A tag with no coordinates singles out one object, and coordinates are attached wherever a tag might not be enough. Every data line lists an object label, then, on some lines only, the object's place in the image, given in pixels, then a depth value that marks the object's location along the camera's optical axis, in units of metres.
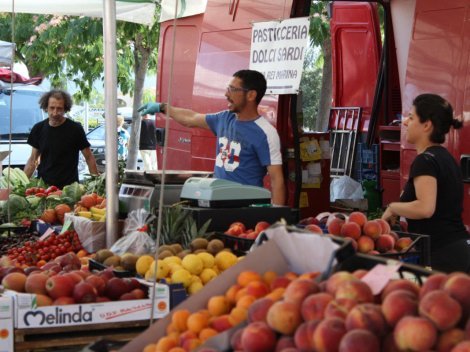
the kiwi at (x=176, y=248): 4.07
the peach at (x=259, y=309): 2.37
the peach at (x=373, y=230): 4.02
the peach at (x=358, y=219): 4.09
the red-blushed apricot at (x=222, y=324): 2.62
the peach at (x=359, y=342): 1.99
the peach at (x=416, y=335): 2.01
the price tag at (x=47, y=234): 5.07
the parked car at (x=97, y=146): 20.97
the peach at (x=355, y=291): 2.25
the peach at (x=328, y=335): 2.06
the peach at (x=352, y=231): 4.02
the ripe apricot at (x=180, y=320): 2.71
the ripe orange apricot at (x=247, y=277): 2.77
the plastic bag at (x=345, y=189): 8.34
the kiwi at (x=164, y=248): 4.04
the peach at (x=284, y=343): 2.21
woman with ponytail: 4.43
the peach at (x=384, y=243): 3.99
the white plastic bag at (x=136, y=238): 4.15
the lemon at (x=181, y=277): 3.62
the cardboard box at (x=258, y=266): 2.75
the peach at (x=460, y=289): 2.15
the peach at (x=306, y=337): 2.14
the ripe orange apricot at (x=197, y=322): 2.64
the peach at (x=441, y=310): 2.06
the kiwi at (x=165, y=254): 3.95
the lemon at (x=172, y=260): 3.80
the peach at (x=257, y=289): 2.66
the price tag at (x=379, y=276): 2.34
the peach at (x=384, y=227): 4.10
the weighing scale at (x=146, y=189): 4.69
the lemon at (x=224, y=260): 3.79
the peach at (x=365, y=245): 3.95
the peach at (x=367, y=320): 2.08
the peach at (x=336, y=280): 2.34
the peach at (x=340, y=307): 2.16
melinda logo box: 3.23
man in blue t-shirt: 5.56
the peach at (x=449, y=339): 2.03
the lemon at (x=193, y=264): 3.71
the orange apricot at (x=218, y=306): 2.74
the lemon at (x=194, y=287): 3.63
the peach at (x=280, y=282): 2.66
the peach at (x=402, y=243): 4.11
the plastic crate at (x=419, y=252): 3.97
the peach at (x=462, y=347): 1.93
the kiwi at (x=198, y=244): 4.03
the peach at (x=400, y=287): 2.29
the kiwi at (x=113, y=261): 3.99
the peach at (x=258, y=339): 2.24
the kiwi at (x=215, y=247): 3.98
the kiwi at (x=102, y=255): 4.09
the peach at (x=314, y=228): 3.98
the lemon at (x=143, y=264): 3.82
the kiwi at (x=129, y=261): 3.93
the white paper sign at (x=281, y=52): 6.49
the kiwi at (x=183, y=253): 3.92
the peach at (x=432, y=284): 2.24
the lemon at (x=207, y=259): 3.79
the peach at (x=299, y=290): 2.34
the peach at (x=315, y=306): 2.22
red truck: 6.18
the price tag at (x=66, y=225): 5.02
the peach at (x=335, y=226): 4.08
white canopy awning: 9.31
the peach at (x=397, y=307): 2.13
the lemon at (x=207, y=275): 3.71
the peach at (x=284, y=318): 2.25
